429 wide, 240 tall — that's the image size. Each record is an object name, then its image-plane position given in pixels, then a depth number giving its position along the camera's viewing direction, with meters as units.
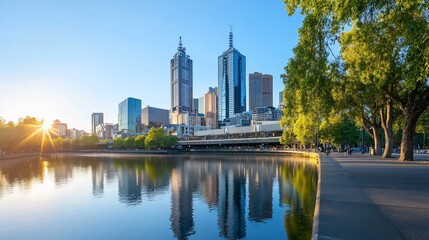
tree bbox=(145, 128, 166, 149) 152.25
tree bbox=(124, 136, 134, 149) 182.75
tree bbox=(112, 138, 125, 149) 189.46
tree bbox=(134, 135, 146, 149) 174.62
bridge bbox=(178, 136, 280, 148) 151.95
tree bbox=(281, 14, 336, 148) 21.98
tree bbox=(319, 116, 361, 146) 82.38
